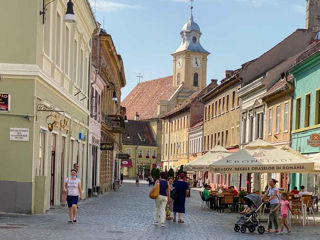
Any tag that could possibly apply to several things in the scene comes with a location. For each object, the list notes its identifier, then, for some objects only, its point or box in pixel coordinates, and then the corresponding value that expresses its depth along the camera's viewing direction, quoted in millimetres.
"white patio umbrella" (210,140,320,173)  22766
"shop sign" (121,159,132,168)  86100
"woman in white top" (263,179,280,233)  20141
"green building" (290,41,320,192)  34000
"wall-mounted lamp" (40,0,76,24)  19391
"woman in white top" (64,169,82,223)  19312
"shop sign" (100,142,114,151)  43156
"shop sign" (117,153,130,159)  62406
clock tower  127375
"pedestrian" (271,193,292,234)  19703
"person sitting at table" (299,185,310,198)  26938
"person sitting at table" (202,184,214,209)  32750
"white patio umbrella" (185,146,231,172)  32762
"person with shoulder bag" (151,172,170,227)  20750
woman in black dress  21969
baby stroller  19438
